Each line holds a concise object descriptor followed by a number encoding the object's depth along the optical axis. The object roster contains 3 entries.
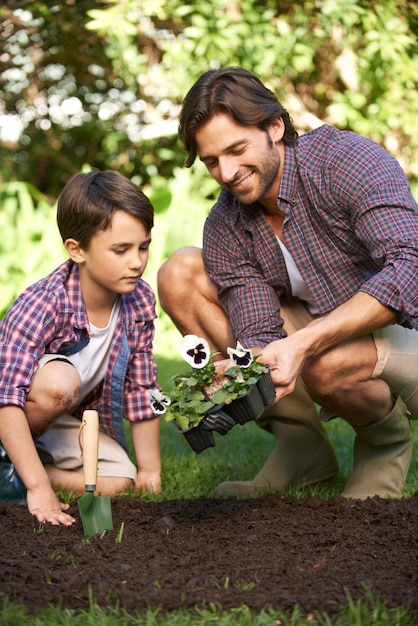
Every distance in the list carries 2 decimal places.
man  2.39
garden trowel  2.27
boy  2.51
